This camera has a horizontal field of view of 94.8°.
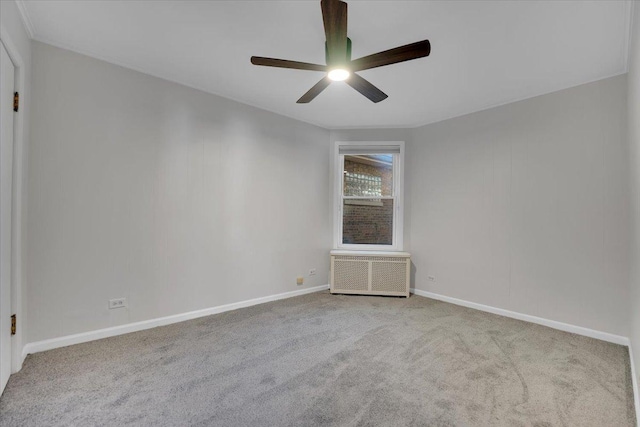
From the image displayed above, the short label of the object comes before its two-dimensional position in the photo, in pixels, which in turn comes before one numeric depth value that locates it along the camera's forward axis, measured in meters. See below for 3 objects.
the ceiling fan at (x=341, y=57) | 1.63
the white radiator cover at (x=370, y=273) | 4.12
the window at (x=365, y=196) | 4.51
